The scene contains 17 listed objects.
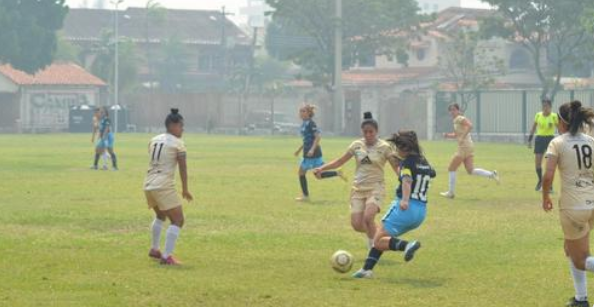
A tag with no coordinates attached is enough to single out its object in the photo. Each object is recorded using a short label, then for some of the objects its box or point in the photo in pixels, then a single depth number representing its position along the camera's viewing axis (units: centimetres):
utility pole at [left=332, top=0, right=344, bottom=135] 7025
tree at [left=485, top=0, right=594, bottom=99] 6581
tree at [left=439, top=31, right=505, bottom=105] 7719
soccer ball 1372
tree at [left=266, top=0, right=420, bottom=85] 7869
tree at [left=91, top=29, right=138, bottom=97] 10800
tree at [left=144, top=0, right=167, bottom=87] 12738
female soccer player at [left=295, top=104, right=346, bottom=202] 2406
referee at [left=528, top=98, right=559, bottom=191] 2645
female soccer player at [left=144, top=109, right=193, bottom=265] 1473
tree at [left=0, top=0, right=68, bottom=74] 8138
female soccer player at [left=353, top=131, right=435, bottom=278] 1355
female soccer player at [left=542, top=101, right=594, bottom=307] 1145
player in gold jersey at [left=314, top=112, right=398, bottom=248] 1495
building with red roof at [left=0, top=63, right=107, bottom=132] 8919
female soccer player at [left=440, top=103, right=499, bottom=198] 2592
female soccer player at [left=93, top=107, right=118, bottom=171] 3550
